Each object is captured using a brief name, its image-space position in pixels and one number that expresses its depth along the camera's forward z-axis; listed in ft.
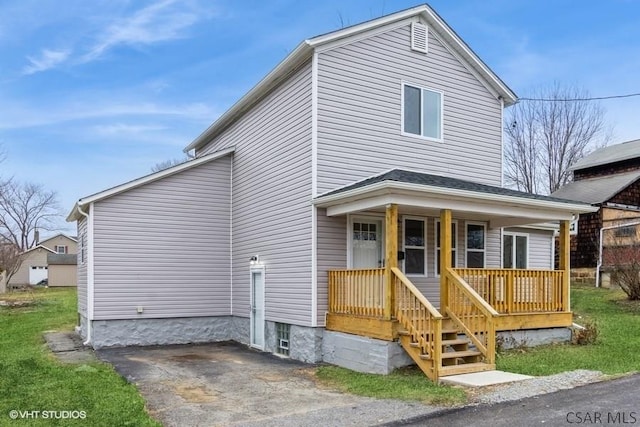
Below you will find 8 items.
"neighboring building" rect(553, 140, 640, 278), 77.87
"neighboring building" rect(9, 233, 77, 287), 159.20
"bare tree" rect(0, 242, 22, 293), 114.93
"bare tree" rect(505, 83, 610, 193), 116.88
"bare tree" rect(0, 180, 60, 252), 179.63
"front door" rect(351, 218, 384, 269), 38.17
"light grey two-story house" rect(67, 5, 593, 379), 32.86
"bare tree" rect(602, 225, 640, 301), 57.88
